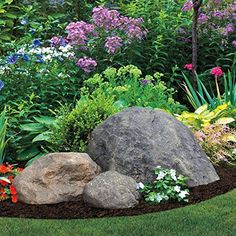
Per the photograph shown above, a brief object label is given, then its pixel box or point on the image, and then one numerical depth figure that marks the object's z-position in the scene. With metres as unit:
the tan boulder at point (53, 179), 5.98
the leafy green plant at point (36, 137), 7.05
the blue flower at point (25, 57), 7.80
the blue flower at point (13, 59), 7.79
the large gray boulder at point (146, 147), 6.27
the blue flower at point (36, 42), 8.05
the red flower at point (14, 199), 5.98
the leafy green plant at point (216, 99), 8.34
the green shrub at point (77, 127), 6.75
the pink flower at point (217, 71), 8.64
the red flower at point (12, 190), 6.00
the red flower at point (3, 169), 6.23
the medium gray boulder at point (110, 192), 5.83
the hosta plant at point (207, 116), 7.63
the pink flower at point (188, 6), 9.95
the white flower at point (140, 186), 6.08
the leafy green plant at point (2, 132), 6.56
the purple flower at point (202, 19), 9.98
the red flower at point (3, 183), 6.14
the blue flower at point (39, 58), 8.04
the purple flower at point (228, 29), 9.83
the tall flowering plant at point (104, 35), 9.06
